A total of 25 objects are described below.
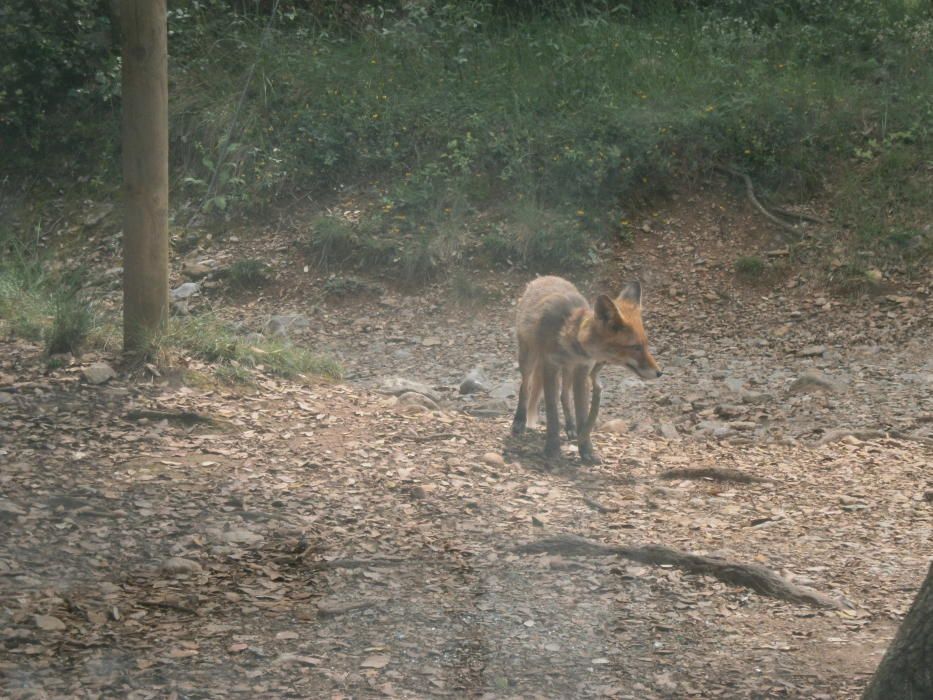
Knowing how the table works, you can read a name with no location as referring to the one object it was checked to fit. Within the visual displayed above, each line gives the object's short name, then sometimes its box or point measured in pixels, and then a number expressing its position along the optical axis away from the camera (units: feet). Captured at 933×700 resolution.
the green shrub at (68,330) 41.63
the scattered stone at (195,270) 71.20
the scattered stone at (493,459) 39.81
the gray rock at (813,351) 60.85
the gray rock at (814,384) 54.49
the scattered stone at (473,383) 55.67
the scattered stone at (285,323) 63.93
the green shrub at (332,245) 71.51
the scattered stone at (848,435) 47.34
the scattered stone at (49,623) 23.86
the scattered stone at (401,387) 50.29
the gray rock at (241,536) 29.71
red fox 43.04
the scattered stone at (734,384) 56.54
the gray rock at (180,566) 27.45
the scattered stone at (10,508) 29.43
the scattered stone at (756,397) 54.24
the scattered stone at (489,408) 51.24
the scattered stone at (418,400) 47.91
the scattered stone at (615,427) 49.88
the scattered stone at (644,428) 50.37
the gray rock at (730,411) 52.44
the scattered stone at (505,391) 55.21
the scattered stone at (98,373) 39.75
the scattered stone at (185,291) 68.64
